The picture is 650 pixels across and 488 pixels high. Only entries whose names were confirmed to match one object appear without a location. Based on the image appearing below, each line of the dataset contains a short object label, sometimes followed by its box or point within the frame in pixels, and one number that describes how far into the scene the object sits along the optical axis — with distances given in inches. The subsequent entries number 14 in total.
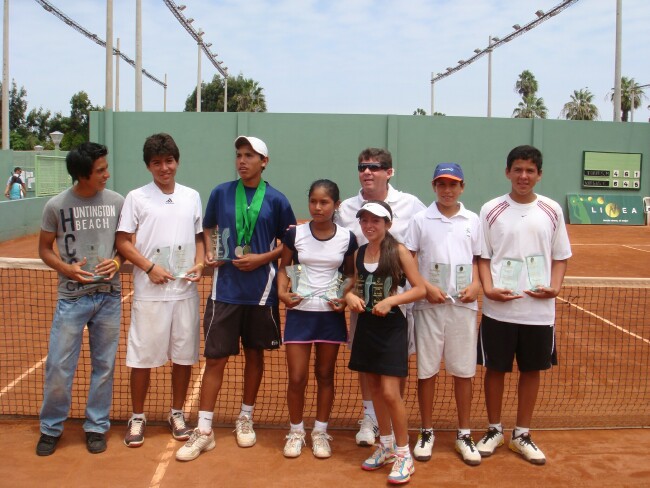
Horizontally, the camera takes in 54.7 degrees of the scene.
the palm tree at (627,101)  2199.3
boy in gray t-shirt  156.4
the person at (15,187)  735.7
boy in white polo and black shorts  156.8
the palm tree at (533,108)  2422.5
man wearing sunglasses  164.9
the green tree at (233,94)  2428.6
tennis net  189.5
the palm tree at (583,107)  2426.2
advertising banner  930.7
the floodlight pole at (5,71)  913.5
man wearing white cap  159.8
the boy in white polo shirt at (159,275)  161.0
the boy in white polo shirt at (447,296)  155.9
